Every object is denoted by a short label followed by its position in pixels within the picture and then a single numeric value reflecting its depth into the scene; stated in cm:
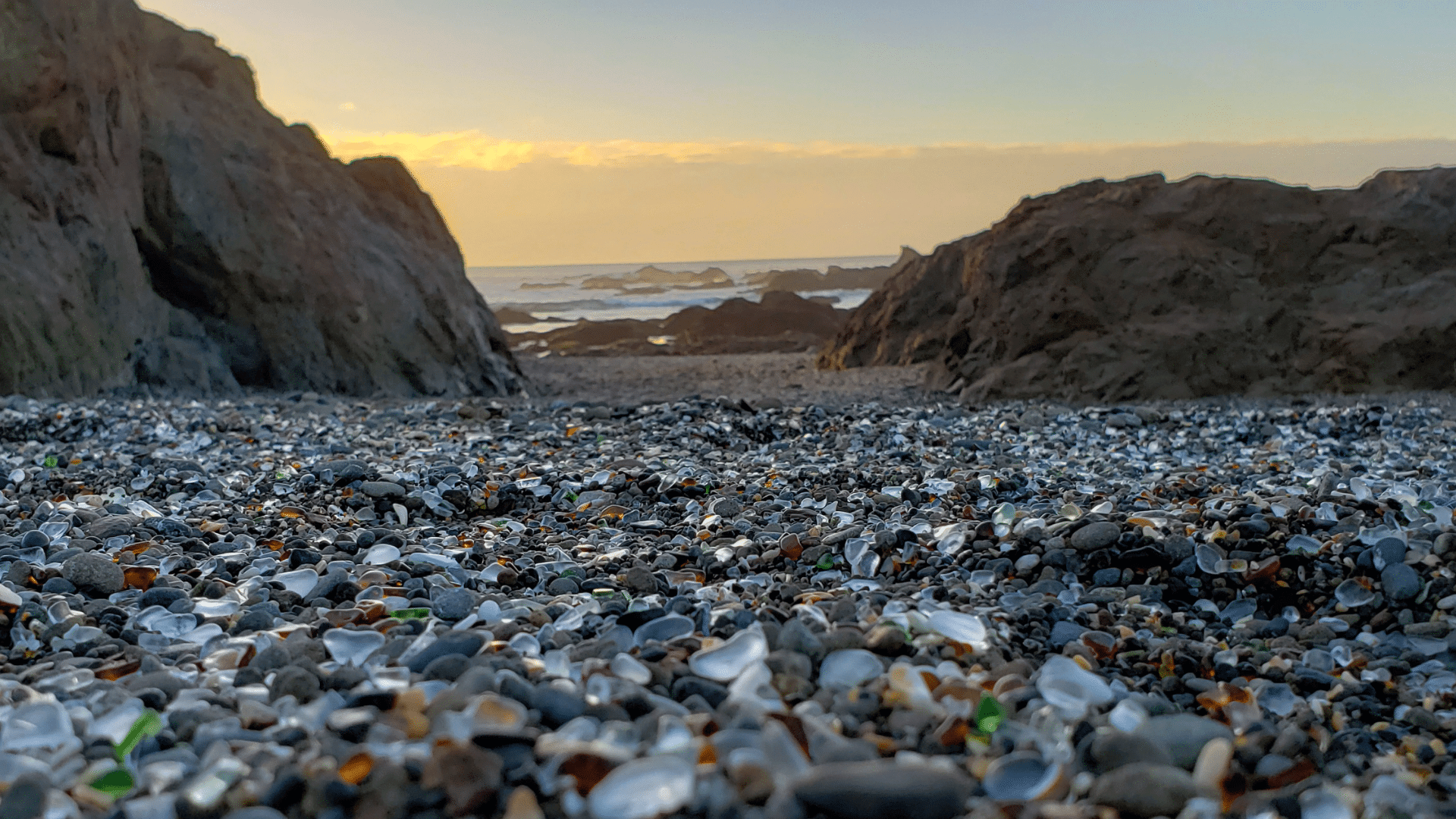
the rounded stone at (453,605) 52
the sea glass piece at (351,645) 46
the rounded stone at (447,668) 42
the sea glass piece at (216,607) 54
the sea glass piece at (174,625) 52
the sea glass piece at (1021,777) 35
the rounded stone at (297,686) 42
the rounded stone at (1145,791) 34
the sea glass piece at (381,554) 63
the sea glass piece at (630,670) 42
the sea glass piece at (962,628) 47
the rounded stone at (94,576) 57
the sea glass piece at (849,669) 42
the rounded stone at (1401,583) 56
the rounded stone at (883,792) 32
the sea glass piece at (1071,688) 41
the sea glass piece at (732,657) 42
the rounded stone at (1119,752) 37
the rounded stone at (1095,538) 61
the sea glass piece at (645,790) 33
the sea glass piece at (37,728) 39
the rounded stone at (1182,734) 38
